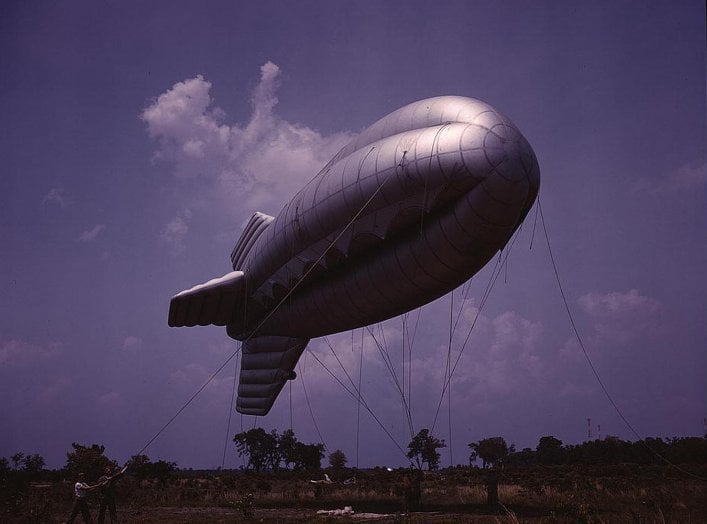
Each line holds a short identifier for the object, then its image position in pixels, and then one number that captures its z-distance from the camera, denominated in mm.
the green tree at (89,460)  29848
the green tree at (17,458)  72500
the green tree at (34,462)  67725
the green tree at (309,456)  82362
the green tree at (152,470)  44188
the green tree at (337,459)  78125
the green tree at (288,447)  86188
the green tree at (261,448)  95250
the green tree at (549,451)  90875
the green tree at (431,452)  86575
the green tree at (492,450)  107362
